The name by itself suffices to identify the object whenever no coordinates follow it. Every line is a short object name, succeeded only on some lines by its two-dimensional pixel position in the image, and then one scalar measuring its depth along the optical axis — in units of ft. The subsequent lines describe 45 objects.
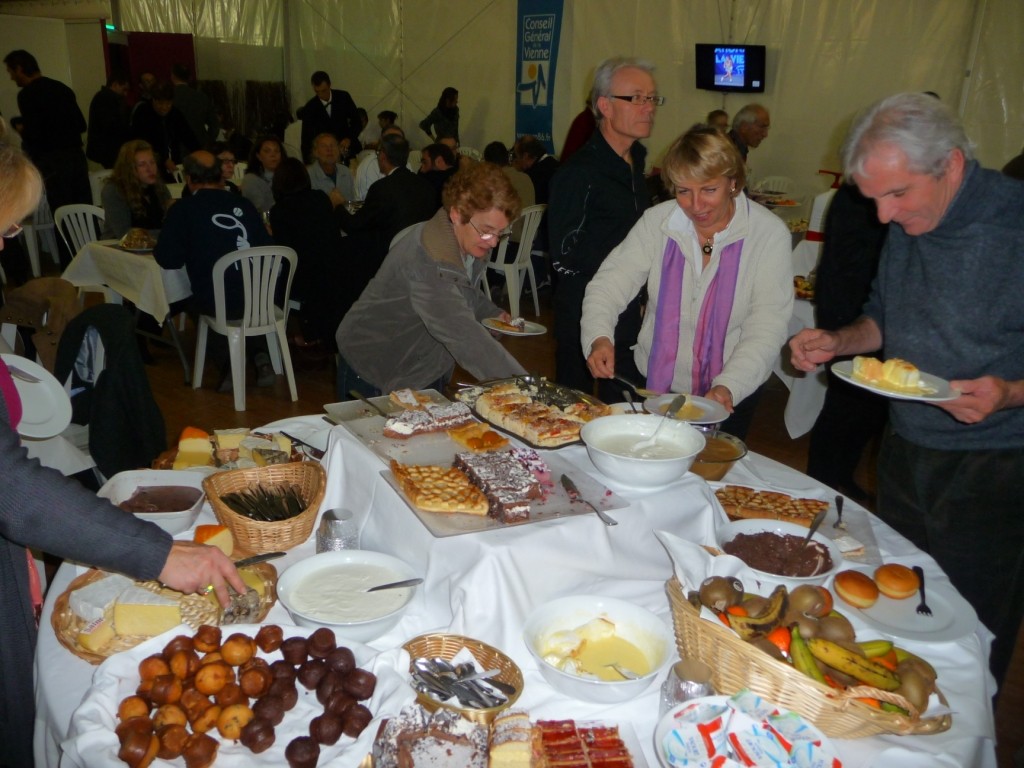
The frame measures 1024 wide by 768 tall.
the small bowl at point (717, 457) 6.34
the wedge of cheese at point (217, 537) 5.57
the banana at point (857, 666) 4.17
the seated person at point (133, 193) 18.49
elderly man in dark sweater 5.88
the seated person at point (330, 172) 24.36
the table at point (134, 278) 16.61
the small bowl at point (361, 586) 4.82
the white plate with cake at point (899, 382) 5.75
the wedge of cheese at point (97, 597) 4.89
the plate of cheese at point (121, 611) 4.69
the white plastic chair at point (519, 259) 22.72
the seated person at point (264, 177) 21.99
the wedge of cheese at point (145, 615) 4.69
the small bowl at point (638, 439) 5.37
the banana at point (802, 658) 4.21
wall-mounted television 25.67
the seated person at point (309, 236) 17.42
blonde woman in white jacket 7.43
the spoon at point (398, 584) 5.05
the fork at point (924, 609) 5.15
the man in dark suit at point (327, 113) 32.86
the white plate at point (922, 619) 4.97
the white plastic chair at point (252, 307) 15.88
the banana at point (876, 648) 4.48
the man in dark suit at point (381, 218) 17.90
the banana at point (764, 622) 4.40
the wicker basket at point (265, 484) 5.70
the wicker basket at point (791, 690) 3.93
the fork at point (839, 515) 6.19
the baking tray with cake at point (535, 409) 6.25
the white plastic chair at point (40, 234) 25.04
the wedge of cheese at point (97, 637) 4.66
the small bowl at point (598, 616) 4.44
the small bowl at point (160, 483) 5.78
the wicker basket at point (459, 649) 4.44
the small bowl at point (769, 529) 5.53
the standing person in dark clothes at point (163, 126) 27.40
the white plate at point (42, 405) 7.16
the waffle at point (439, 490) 5.18
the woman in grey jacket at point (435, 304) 8.59
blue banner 30.94
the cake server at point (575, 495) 5.09
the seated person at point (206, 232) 15.88
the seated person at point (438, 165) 21.89
